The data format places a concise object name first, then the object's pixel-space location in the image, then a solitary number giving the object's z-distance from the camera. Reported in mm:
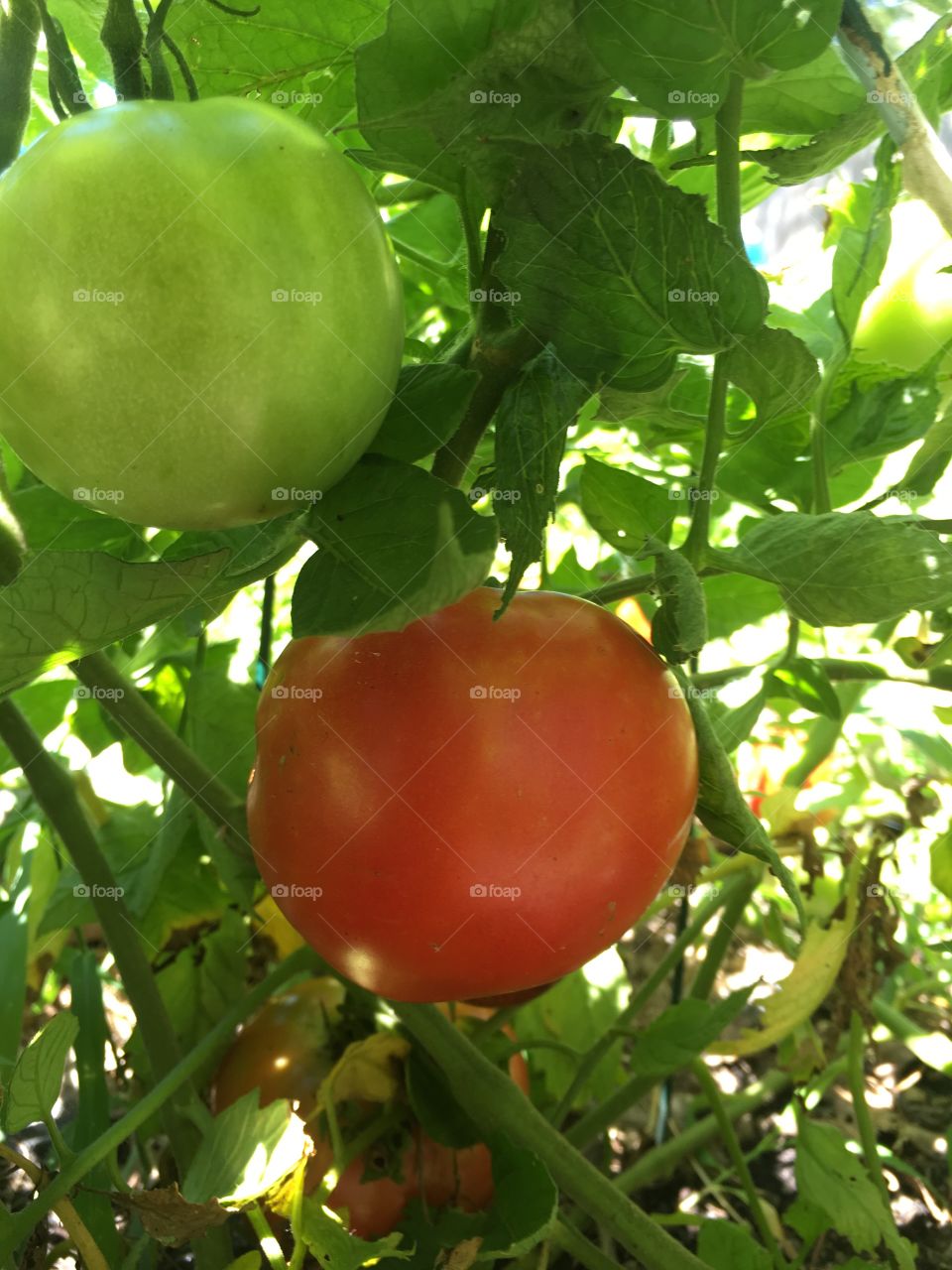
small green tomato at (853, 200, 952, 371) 540
